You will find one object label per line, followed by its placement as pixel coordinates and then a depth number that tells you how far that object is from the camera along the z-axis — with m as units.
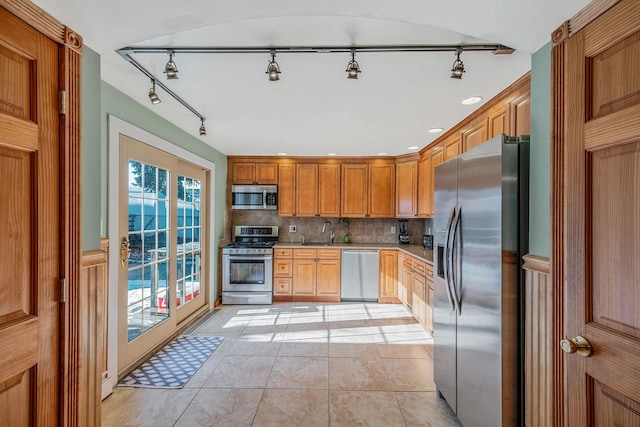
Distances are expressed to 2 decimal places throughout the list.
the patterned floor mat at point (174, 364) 2.52
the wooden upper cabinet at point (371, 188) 5.09
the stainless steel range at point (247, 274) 4.71
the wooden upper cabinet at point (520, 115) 2.08
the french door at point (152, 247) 2.59
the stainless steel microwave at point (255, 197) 5.04
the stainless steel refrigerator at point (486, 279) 1.57
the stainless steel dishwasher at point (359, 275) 4.81
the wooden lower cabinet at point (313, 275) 4.85
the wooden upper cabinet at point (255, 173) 5.11
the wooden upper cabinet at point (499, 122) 2.33
